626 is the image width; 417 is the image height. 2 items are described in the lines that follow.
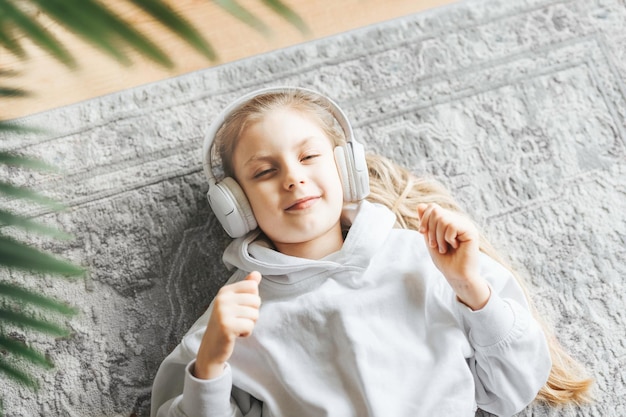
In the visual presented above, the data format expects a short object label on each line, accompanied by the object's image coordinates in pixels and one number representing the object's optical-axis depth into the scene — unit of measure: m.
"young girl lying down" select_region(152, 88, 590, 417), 1.08
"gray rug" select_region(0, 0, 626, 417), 1.26
